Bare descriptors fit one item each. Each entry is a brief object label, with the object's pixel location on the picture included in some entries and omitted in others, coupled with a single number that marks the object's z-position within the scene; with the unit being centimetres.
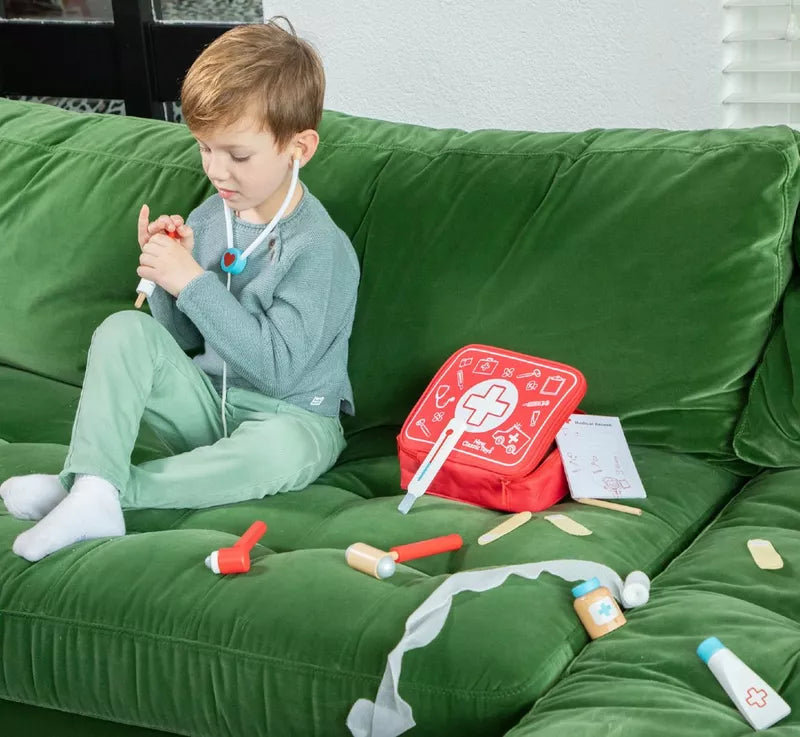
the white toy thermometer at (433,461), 286
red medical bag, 284
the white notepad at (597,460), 285
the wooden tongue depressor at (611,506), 281
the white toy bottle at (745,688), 239
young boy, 288
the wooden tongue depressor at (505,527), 274
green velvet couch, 252
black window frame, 421
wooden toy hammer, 264
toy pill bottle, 256
